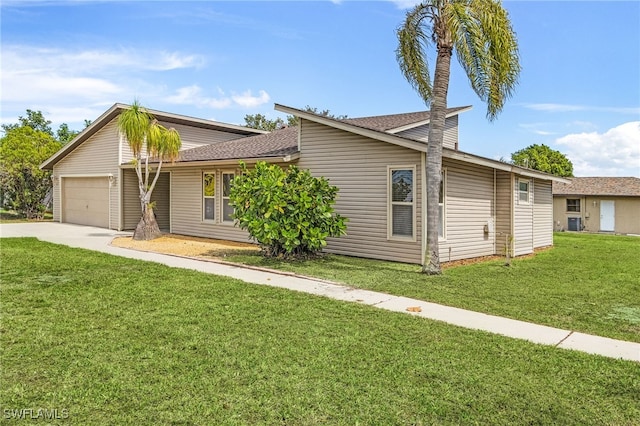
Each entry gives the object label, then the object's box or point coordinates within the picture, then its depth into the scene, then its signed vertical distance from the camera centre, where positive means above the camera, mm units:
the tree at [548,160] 35781 +4448
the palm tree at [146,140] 13894 +2389
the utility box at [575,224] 26852 -845
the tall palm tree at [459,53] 7966 +3100
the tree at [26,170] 22703 +2338
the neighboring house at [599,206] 25797 +321
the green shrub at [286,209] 9383 +58
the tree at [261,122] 44156 +9529
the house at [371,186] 10062 +748
